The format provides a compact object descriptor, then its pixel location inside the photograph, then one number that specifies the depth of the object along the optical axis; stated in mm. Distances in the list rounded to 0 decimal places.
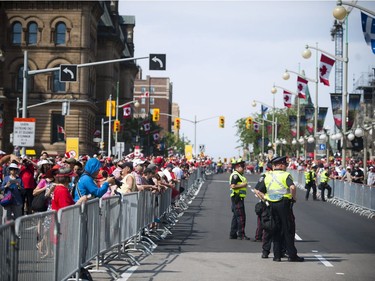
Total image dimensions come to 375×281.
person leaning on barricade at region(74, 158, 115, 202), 13039
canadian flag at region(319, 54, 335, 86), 42469
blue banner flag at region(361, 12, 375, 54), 22984
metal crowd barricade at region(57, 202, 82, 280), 9938
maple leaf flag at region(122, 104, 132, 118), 71562
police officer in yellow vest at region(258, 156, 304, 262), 15242
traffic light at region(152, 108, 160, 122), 73750
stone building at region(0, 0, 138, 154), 75312
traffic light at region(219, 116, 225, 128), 79250
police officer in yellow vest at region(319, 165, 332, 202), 40062
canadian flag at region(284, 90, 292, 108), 65250
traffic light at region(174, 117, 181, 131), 82719
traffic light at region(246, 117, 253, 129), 80212
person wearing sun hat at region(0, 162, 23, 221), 17125
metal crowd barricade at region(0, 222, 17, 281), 7293
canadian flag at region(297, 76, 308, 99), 54875
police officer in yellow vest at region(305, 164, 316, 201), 41250
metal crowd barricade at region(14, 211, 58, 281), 8062
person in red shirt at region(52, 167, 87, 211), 12250
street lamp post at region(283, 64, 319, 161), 53919
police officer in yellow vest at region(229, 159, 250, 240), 19672
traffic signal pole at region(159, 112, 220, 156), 102800
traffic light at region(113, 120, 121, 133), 68500
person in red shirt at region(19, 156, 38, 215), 21016
